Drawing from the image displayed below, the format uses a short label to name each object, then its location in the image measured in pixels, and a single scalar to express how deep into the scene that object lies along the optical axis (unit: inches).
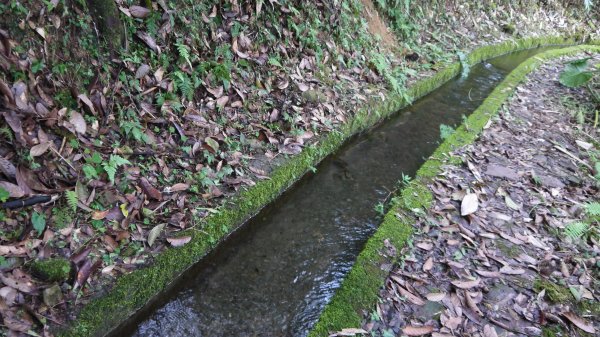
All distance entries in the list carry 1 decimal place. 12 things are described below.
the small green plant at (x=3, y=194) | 99.1
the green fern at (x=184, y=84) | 154.6
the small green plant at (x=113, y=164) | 120.9
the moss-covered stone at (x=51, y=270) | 101.4
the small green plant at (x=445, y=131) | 227.6
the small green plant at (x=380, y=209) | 166.1
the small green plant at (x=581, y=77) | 281.4
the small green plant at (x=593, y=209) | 155.5
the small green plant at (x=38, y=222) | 105.4
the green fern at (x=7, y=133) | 107.5
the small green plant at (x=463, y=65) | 343.9
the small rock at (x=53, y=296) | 98.0
